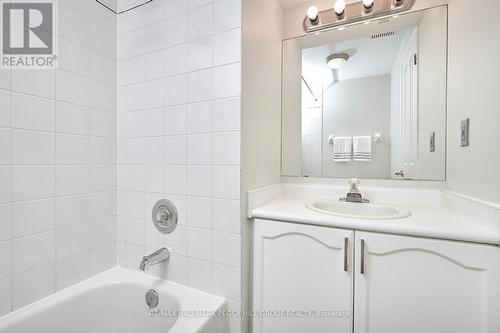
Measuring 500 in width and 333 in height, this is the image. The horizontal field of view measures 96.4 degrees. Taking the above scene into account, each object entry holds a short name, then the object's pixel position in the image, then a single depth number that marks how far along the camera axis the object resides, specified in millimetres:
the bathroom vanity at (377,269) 761
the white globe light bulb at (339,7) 1392
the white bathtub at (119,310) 924
